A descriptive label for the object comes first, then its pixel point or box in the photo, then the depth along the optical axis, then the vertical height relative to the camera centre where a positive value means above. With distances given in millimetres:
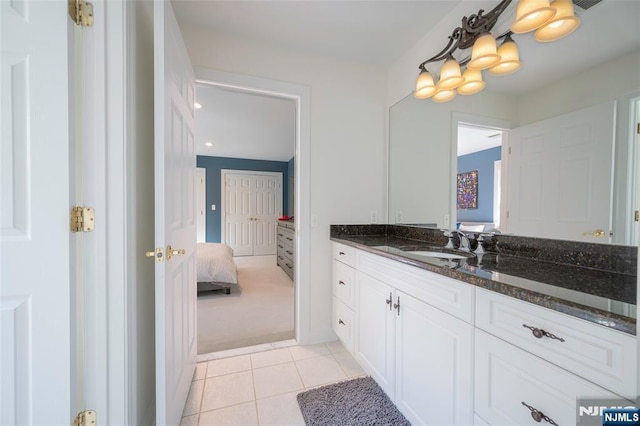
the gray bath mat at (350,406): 1279 -1128
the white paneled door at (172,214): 992 -31
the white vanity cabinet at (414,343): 952 -647
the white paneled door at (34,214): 786 -23
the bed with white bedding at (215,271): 3020 -803
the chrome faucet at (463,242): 1480 -201
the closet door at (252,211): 5980 -71
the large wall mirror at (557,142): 944 +344
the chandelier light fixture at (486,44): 1067 +867
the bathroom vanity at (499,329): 607 -400
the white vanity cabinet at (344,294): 1763 -665
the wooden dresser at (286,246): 4074 -690
